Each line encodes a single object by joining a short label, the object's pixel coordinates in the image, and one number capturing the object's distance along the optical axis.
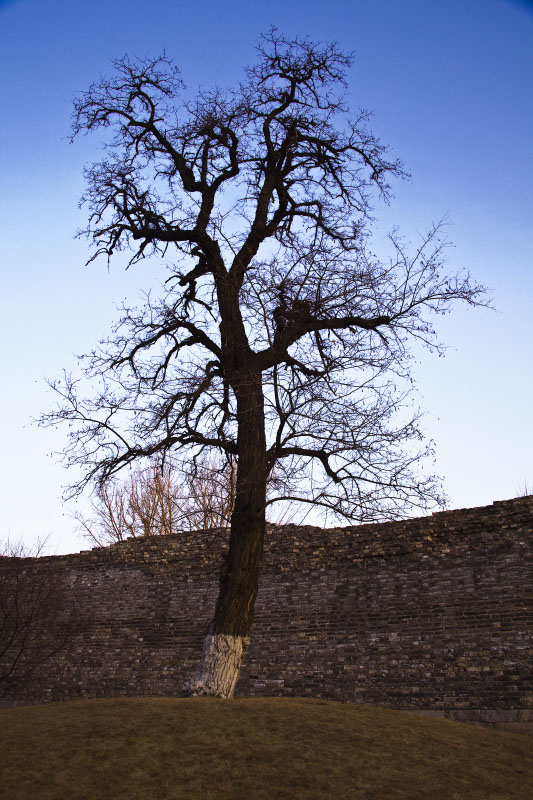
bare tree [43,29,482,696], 10.57
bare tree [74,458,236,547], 31.52
